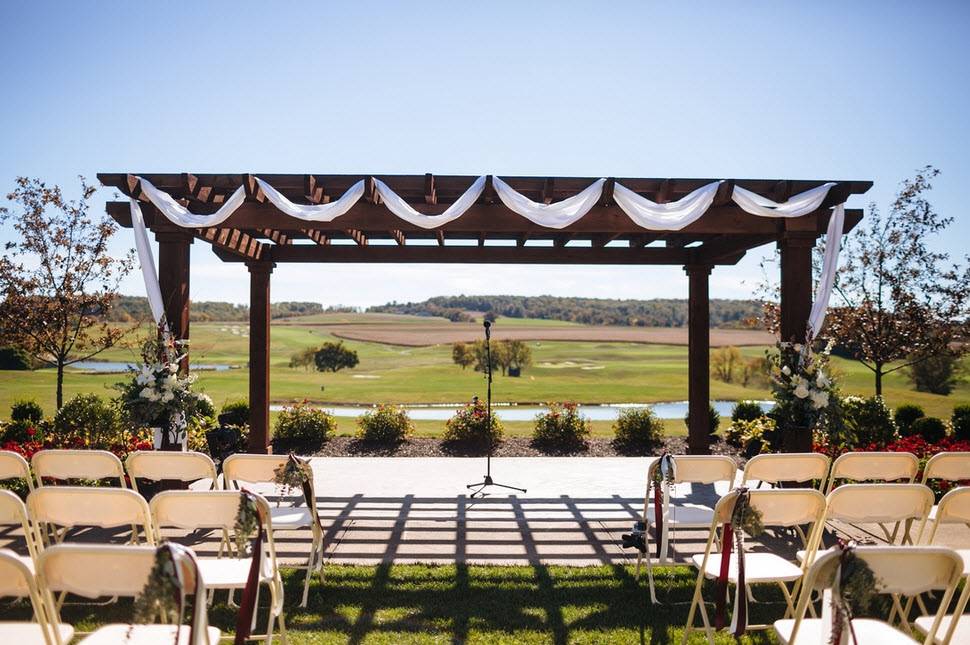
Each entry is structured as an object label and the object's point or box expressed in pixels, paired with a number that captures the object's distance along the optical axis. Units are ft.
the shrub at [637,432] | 36.22
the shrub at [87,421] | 29.43
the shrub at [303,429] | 36.35
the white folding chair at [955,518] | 9.01
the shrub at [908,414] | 37.47
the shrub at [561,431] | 35.94
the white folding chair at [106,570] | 6.84
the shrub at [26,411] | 35.04
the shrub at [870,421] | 30.81
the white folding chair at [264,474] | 13.89
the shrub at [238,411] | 37.24
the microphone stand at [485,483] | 24.65
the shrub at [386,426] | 36.24
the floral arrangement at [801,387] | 20.47
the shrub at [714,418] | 39.06
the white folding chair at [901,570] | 7.20
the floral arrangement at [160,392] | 20.44
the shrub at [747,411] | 38.93
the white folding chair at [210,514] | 10.15
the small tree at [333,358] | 73.29
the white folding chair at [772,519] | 10.42
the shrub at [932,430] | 35.70
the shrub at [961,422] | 35.28
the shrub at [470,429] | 35.88
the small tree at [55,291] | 33.99
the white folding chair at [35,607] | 6.74
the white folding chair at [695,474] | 13.92
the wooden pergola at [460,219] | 20.85
